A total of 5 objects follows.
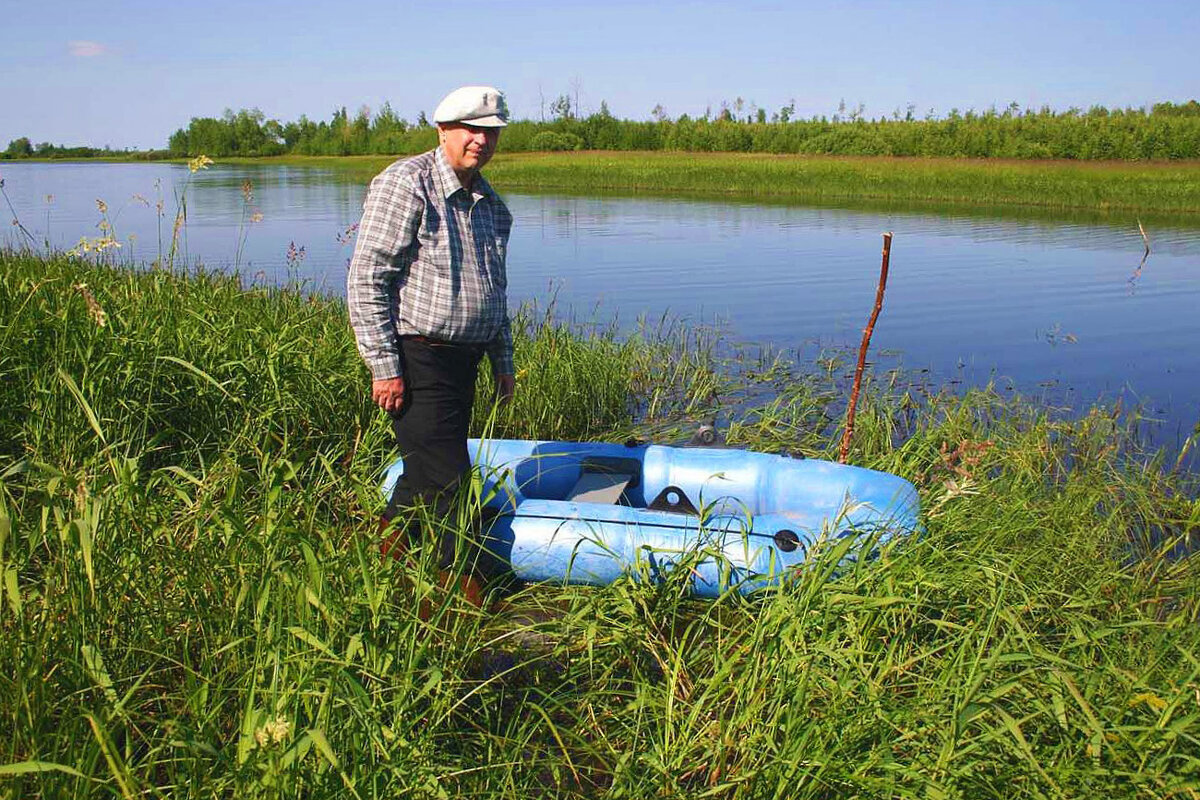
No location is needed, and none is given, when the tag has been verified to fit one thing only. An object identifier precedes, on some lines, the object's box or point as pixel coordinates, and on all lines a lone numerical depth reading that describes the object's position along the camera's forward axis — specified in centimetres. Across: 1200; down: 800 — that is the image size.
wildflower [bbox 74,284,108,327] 288
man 285
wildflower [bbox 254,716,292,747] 162
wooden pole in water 372
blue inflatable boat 305
